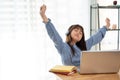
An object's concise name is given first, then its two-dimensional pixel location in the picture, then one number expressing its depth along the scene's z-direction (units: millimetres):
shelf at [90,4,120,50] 3803
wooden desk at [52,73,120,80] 2033
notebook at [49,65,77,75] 2124
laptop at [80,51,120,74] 2108
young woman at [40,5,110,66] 2854
